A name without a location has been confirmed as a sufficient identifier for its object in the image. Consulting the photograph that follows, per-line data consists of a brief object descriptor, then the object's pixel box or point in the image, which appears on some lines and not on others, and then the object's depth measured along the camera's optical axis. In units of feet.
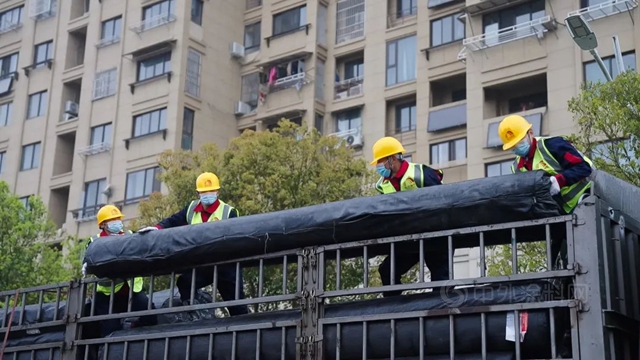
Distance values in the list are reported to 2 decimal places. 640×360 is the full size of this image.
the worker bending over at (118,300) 21.01
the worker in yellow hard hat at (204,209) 24.57
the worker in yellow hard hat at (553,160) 16.80
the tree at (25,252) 70.85
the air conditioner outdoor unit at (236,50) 104.47
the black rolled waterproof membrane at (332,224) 15.87
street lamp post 44.42
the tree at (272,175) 62.80
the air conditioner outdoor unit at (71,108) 108.58
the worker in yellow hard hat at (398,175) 20.20
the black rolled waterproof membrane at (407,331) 15.07
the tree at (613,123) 46.11
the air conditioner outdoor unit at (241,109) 103.30
